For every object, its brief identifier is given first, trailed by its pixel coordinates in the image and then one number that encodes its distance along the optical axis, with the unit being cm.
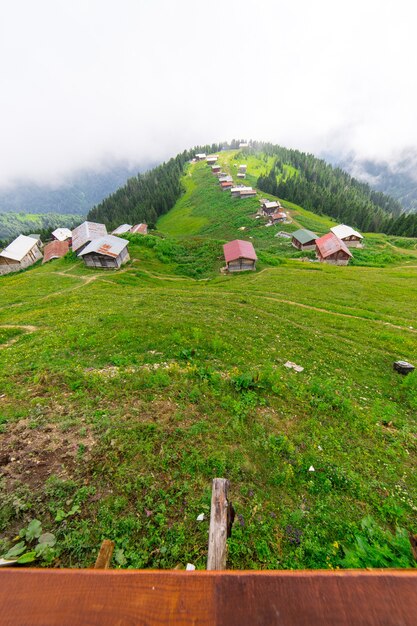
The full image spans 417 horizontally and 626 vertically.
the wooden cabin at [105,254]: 4266
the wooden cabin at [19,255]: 6281
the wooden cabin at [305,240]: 6034
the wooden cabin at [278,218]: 7782
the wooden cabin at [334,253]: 5317
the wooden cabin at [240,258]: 4334
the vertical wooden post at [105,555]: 233
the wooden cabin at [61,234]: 9411
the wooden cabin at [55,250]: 6955
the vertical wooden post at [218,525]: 284
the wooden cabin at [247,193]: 10078
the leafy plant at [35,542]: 476
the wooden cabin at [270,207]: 8344
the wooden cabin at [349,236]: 6682
